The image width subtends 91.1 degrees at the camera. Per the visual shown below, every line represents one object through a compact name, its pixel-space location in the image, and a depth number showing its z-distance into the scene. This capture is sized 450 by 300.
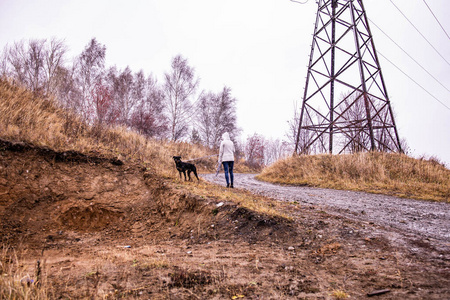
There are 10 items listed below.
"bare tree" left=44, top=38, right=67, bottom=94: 21.92
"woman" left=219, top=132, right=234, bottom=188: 8.18
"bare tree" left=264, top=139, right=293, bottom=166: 53.75
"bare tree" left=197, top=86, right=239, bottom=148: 31.91
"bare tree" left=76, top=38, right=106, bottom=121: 23.44
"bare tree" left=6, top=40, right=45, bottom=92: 21.22
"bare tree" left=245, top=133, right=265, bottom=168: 37.81
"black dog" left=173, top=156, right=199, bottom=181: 7.50
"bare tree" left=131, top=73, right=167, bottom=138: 19.19
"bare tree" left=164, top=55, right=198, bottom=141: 26.23
